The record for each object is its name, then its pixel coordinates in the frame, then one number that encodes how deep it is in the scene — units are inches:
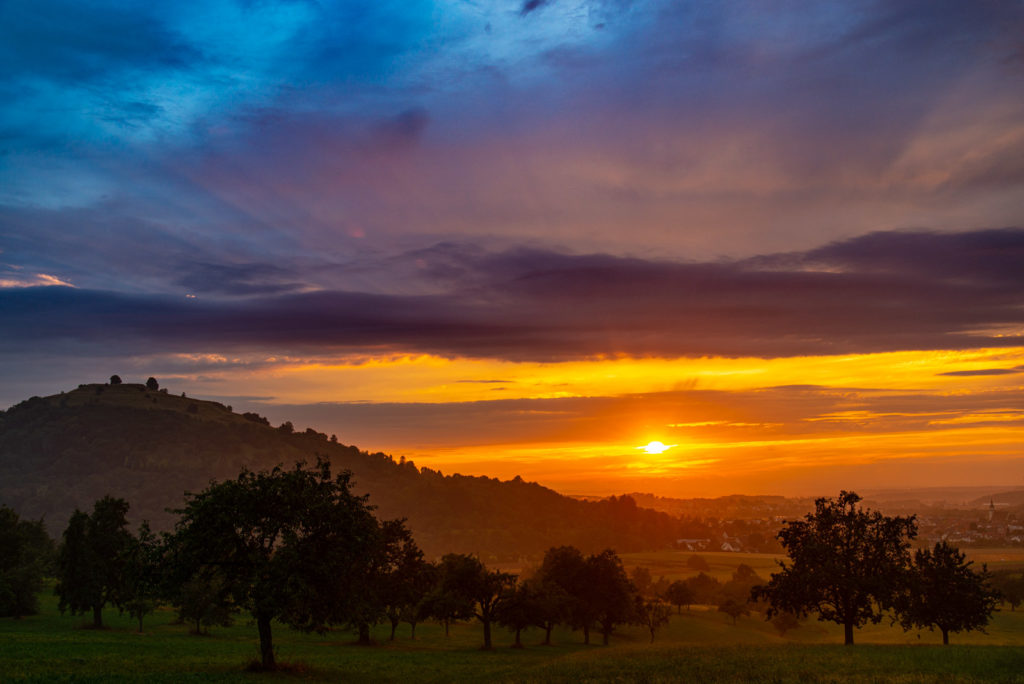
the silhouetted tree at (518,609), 3344.0
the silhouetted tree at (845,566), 2519.7
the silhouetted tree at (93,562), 3097.9
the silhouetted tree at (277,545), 1717.5
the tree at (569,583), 3725.4
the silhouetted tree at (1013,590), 6289.4
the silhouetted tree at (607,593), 4040.4
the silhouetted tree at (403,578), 3280.0
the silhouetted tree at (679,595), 6309.1
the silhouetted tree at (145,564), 1807.3
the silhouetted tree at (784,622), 5556.1
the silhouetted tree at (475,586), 3270.2
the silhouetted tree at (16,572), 3250.5
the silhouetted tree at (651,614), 4252.0
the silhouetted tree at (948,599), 2775.6
